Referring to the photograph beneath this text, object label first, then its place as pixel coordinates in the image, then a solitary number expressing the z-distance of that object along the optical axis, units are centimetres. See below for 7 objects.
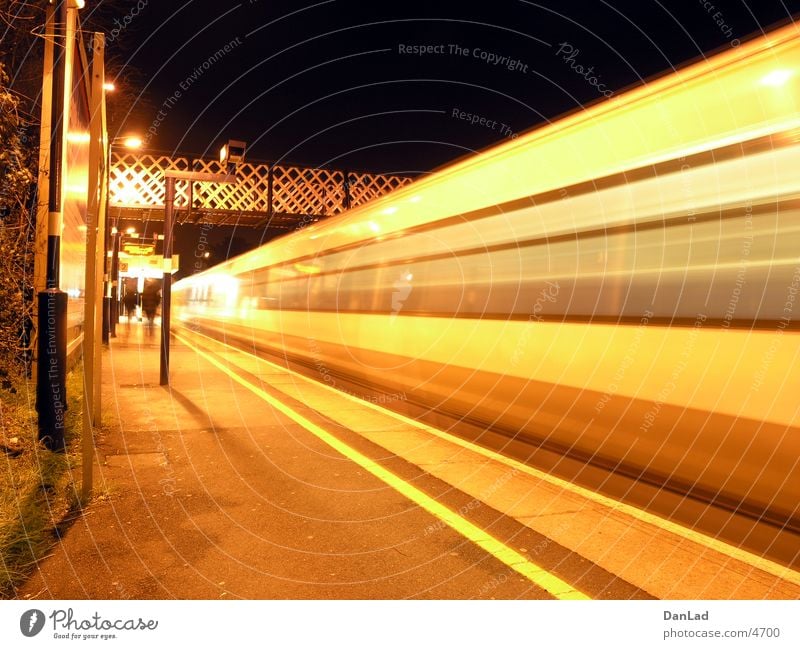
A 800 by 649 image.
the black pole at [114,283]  2657
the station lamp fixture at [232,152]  1171
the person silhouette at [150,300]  2977
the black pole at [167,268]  1223
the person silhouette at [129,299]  3759
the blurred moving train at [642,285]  423
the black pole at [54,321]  633
